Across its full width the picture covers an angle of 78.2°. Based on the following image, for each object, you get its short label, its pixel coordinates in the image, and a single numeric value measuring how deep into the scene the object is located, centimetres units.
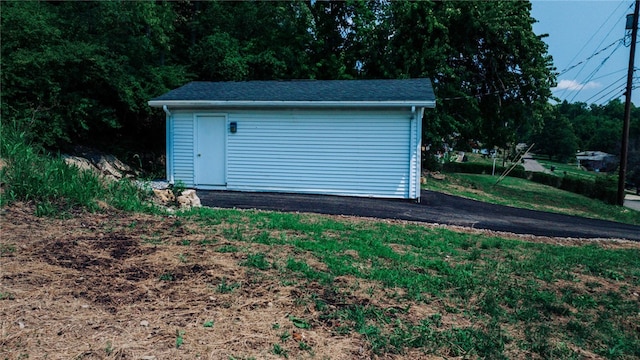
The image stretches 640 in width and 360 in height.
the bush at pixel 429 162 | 1906
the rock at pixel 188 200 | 732
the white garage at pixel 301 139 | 1020
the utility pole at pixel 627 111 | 1704
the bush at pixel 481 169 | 3409
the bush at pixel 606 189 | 1942
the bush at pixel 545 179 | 2759
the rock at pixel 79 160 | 1039
